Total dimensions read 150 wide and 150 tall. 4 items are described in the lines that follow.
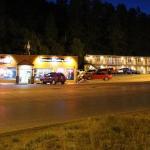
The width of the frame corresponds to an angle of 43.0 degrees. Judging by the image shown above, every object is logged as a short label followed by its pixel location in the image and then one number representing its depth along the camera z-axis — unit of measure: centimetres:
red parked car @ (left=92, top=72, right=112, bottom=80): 3126
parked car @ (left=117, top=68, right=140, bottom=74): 3930
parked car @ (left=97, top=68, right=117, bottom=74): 3217
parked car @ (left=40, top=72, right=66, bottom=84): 2588
